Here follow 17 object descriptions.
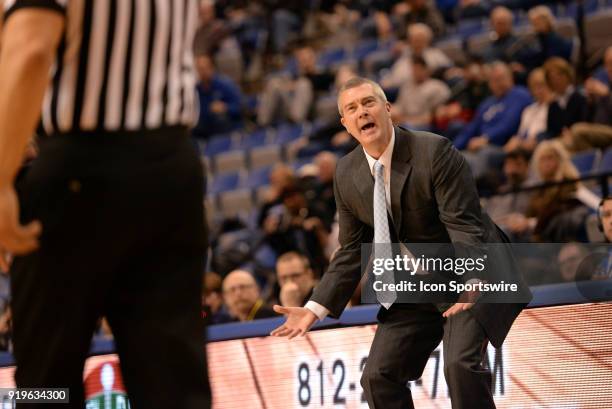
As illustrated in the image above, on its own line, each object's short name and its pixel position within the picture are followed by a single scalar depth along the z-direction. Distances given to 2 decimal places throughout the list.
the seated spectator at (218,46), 28.02
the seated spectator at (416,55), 20.22
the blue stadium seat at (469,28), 22.17
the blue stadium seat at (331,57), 25.19
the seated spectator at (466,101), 18.41
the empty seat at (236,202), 21.82
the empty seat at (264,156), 22.77
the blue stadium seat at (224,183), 22.78
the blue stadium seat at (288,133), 22.81
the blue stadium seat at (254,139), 23.67
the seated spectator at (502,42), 18.88
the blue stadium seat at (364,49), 24.47
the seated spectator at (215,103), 23.97
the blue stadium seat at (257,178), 22.06
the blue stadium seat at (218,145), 24.25
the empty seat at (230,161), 23.57
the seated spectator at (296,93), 23.09
